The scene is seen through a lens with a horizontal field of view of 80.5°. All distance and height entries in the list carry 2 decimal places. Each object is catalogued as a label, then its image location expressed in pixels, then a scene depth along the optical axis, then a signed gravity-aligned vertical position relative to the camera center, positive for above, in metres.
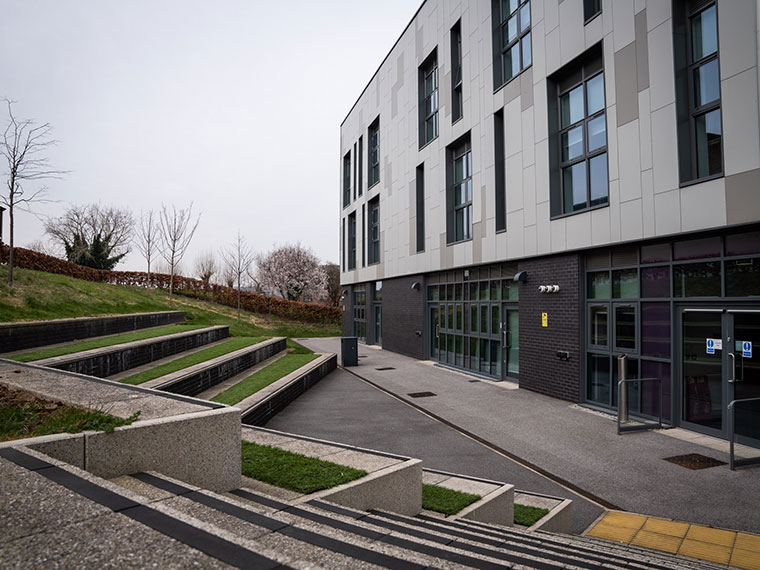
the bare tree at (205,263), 58.97 +5.19
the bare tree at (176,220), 30.96 +5.65
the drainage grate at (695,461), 6.74 -2.49
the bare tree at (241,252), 38.67 +4.86
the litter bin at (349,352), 18.02 -2.04
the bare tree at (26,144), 16.56 +6.03
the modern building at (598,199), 7.58 +2.33
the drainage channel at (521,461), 5.64 -2.52
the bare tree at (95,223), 53.25 +9.74
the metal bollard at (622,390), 8.55 -1.73
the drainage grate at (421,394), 12.15 -2.58
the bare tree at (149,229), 33.72 +5.58
